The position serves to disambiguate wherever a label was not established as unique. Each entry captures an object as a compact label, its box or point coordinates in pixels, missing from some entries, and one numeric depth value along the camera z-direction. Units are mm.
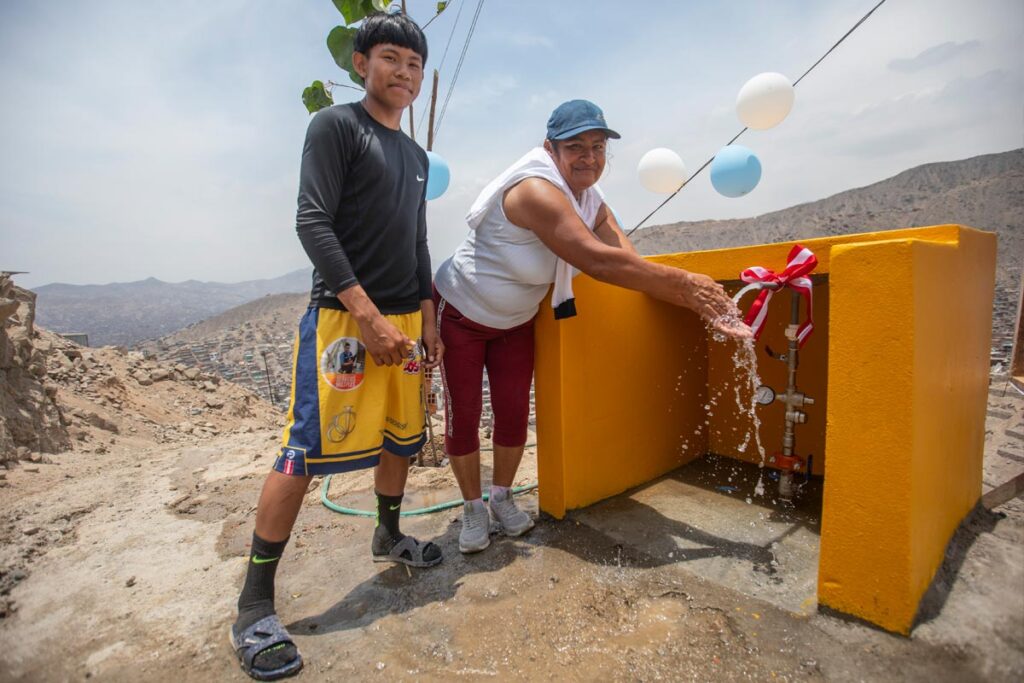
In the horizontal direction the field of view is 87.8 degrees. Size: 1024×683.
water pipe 2350
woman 2000
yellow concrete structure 1673
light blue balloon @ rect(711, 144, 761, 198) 5477
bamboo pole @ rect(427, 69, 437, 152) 4340
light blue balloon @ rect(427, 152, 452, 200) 4441
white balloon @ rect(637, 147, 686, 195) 5805
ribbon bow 1984
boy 1821
